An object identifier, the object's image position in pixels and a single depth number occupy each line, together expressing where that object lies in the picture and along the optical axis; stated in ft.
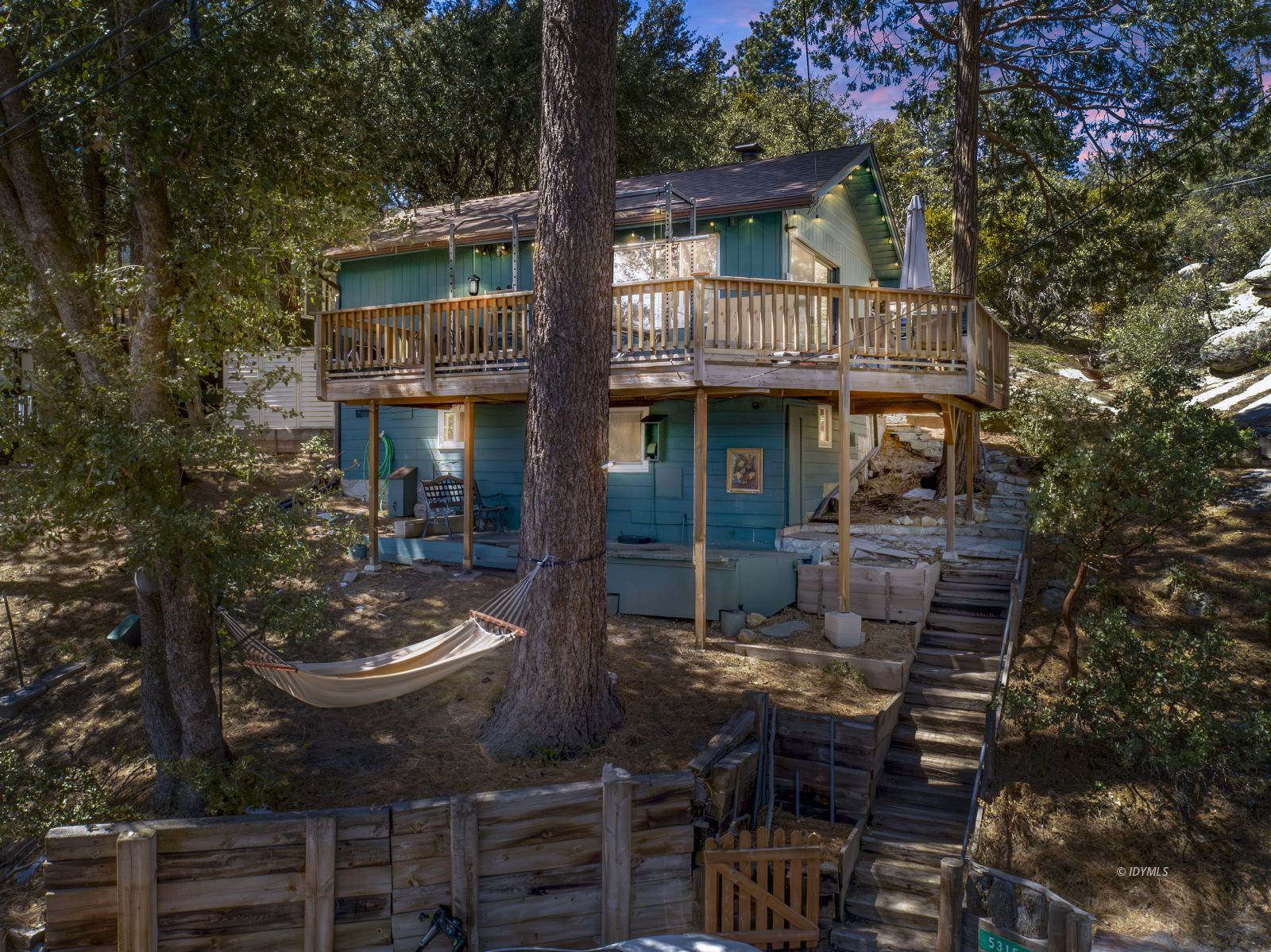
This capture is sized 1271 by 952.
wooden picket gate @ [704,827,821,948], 18.26
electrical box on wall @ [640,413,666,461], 40.52
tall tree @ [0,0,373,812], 19.04
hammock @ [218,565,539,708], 19.22
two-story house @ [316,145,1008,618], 30.89
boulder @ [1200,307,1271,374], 58.08
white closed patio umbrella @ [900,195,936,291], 38.68
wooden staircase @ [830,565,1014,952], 20.72
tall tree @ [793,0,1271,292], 41.01
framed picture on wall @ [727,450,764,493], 38.58
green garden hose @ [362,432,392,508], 48.70
